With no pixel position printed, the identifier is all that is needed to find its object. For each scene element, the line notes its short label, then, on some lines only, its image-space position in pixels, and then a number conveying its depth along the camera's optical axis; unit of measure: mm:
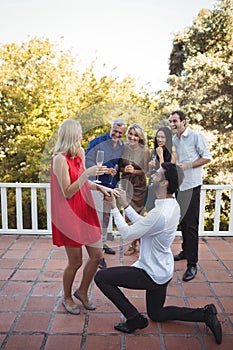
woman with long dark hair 2951
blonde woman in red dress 1948
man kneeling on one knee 1865
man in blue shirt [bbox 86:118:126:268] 2863
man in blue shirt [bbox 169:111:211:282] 2773
